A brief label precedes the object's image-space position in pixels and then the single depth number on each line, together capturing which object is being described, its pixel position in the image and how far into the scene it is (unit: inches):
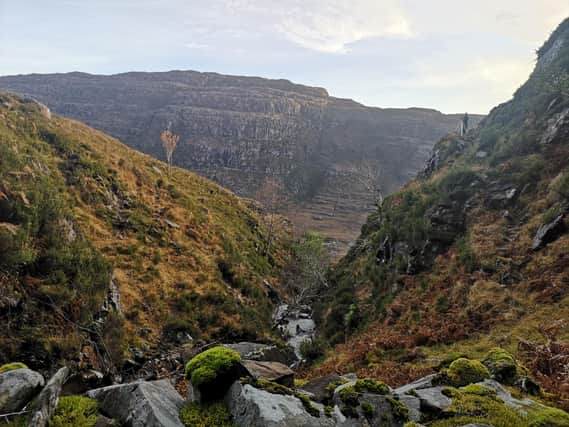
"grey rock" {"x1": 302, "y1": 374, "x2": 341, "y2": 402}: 240.0
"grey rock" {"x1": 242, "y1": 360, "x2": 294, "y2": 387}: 232.8
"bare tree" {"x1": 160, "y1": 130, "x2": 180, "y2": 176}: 1978.6
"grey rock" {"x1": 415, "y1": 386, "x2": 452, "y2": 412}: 215.5
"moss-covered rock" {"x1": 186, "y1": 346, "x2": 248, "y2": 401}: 211.3
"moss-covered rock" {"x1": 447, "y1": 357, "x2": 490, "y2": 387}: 260.9
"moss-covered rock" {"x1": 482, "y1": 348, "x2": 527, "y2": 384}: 277.1
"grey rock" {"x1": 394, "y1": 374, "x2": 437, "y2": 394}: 256.2
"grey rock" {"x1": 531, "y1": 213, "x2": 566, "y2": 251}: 547.2
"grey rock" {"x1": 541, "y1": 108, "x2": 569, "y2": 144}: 769.6
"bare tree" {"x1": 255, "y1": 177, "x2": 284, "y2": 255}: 1736.0
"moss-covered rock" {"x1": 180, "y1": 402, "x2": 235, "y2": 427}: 193.6
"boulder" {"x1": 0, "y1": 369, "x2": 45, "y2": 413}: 182.9
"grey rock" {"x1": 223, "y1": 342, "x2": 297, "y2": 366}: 489.0
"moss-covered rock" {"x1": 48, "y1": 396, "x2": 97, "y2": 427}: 184.5
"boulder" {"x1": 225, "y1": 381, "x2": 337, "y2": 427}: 182.4
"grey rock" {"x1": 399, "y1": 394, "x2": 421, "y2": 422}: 208.2
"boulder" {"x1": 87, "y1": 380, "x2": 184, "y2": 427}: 186.5
